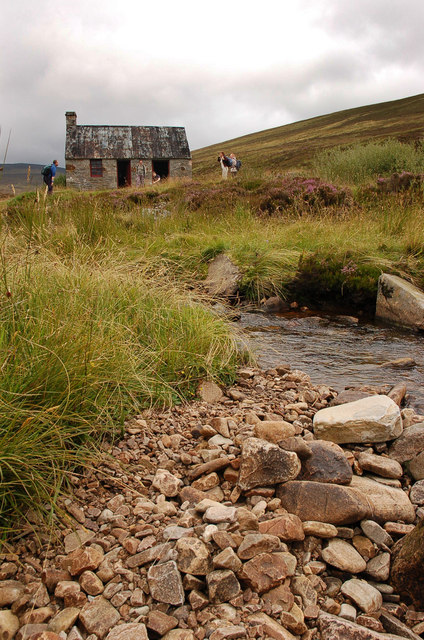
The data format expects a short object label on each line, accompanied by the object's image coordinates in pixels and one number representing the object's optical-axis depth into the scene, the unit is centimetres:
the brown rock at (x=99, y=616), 176
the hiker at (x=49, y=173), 1567
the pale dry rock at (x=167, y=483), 249
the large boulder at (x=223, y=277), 784
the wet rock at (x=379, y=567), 207
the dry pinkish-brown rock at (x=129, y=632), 171
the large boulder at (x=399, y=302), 661
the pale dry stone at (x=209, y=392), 373
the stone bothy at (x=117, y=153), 3494
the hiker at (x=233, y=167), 2788
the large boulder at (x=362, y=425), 310
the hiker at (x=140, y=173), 3475
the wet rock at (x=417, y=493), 256
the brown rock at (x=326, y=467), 261
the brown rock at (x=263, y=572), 192
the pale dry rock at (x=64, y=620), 177
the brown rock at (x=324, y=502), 229
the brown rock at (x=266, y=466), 251
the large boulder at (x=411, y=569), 194
